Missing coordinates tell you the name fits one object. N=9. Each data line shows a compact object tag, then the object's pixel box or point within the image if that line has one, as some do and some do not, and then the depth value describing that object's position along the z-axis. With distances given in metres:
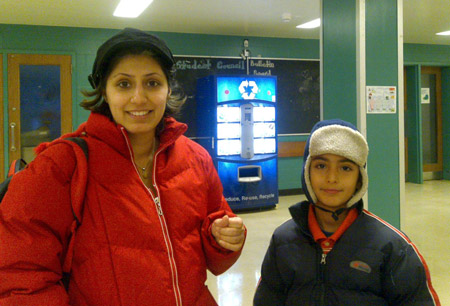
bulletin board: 6.81
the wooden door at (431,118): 9.23
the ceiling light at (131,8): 5.10
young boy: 1.34
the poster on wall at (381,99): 3.33
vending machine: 6.21
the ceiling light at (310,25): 6.43
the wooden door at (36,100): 6.11
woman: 1.01
